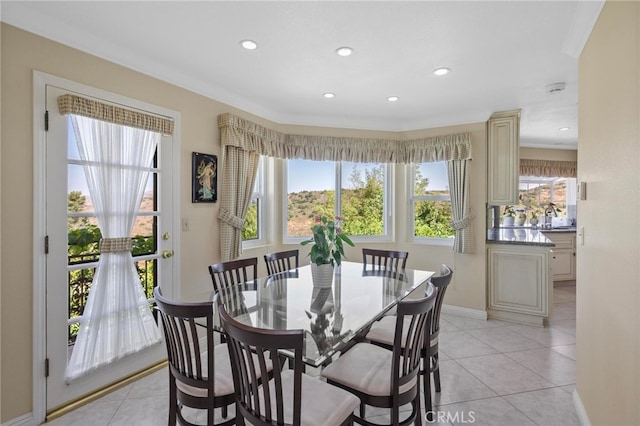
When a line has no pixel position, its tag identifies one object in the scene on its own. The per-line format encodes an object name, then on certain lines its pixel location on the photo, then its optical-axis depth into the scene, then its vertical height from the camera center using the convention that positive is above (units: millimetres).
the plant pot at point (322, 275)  2375 -476
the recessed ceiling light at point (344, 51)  2305 +1227
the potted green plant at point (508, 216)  5492 -41
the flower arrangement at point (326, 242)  2377 -229
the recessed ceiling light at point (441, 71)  2652 +1237
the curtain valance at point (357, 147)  3670 +848
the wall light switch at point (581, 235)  1973 -136
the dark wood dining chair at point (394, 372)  1486 -858
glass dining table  1545 -583
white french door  2006 -277
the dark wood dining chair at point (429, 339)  1908 -874
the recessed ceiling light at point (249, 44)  2221 +1226
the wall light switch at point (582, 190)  1927 +150
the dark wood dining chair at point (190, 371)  1436 -808
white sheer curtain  2178 -260
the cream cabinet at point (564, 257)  5379 -750
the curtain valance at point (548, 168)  5883 +887
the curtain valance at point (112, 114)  2025 +718
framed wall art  2926 +333
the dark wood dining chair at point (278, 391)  1146 -792
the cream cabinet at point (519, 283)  3619 -837
